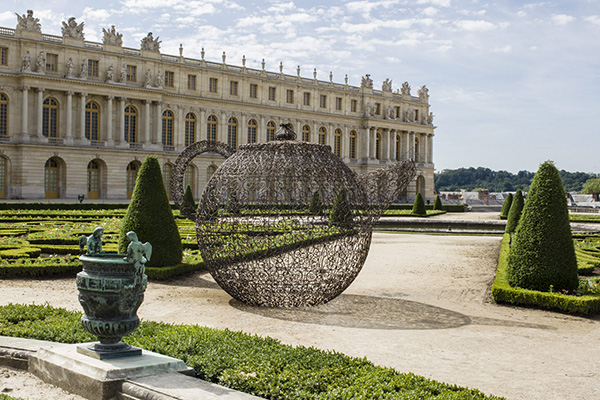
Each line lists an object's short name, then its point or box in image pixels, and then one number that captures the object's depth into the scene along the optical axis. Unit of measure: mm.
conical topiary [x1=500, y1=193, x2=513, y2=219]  38250
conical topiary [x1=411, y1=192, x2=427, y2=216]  39531
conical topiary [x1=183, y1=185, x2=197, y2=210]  30369
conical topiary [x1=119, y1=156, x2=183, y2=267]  11758
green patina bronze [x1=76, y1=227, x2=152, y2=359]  4922
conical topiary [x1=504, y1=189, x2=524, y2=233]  22648
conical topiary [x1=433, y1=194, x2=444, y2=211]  47375
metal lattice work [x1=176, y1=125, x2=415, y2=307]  8469
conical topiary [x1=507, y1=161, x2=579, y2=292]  10055
